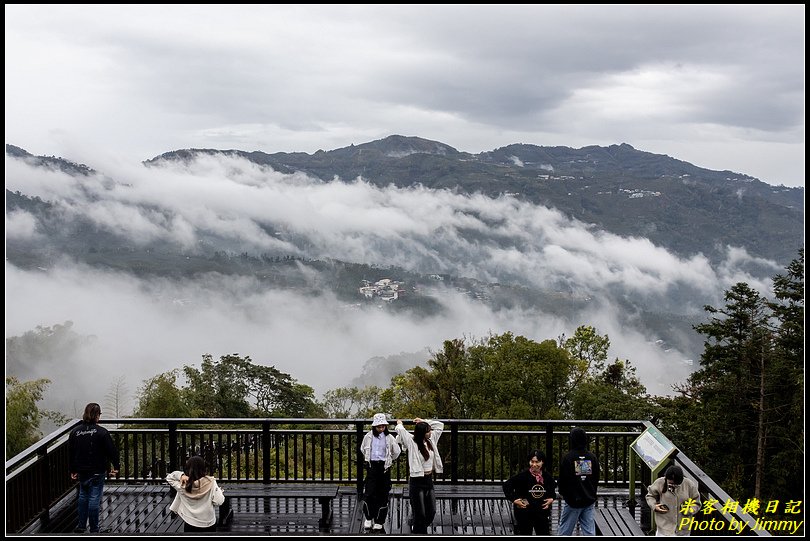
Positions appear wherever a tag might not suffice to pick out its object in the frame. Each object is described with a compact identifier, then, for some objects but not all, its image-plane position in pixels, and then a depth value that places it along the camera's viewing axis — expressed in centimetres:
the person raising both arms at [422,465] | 722
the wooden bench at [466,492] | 831
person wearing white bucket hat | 739
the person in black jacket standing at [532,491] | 686
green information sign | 704
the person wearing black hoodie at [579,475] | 677
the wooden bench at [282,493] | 793
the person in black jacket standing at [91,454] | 719
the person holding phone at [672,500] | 638
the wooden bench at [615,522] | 759
